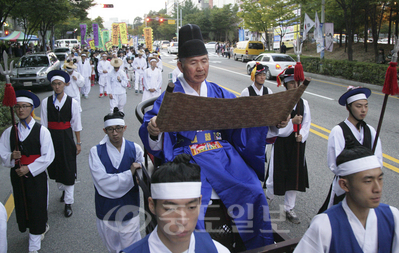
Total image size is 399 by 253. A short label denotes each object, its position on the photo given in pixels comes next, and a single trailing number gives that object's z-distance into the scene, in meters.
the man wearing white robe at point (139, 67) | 15.05
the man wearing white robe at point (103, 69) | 13.84
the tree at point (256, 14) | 27.45
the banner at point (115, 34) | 26.42
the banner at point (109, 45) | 25.81
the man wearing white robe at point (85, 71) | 13.97
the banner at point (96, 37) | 27.92
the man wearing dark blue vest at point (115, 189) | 3.18
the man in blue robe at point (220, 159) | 2.25
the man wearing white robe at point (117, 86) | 9.68
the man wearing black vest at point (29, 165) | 3.55
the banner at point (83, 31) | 34.75
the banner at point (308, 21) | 9.25
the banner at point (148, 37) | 24.27
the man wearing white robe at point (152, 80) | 10.40
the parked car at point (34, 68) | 15.47
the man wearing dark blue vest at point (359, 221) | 1.86
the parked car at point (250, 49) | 28.75
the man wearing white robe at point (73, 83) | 9.29
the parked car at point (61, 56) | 23.64
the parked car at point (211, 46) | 48.86
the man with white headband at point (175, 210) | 1.60
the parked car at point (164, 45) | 58.78
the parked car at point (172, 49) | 46.91
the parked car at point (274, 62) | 16.94
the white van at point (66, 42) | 45.52
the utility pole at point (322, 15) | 18.09
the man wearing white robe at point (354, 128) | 3.23
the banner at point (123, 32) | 25.50
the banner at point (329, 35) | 18.81
